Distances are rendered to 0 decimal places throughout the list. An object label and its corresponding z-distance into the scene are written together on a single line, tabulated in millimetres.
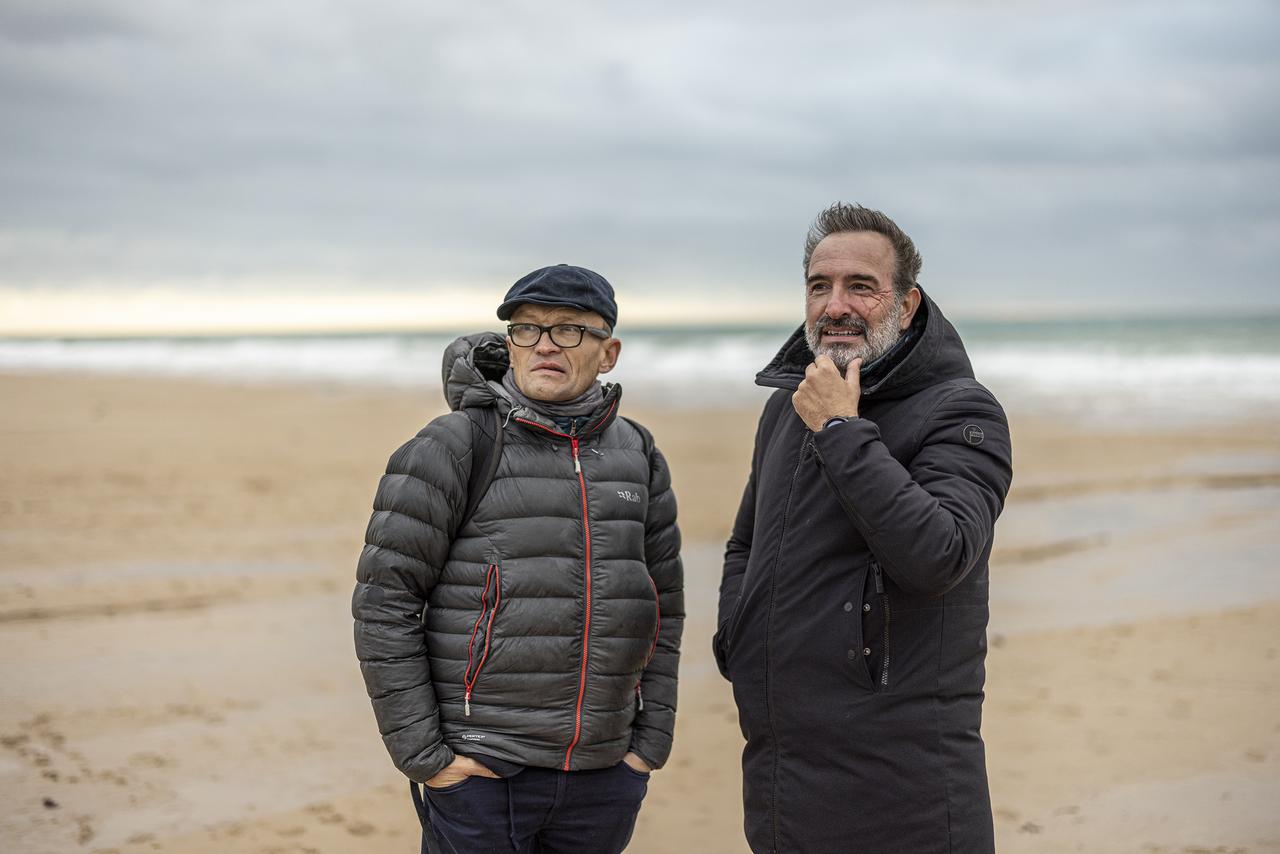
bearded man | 2430
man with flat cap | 2605
